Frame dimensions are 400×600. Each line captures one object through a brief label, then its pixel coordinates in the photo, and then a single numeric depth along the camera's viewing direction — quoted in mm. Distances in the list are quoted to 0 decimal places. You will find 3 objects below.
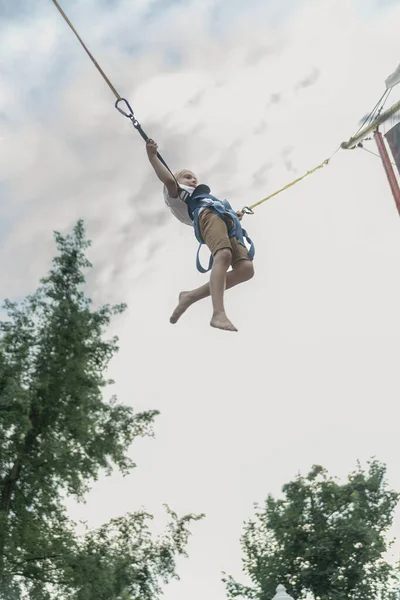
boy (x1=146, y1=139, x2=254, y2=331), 4703
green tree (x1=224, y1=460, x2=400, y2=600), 27375
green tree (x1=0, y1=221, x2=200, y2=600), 17875
